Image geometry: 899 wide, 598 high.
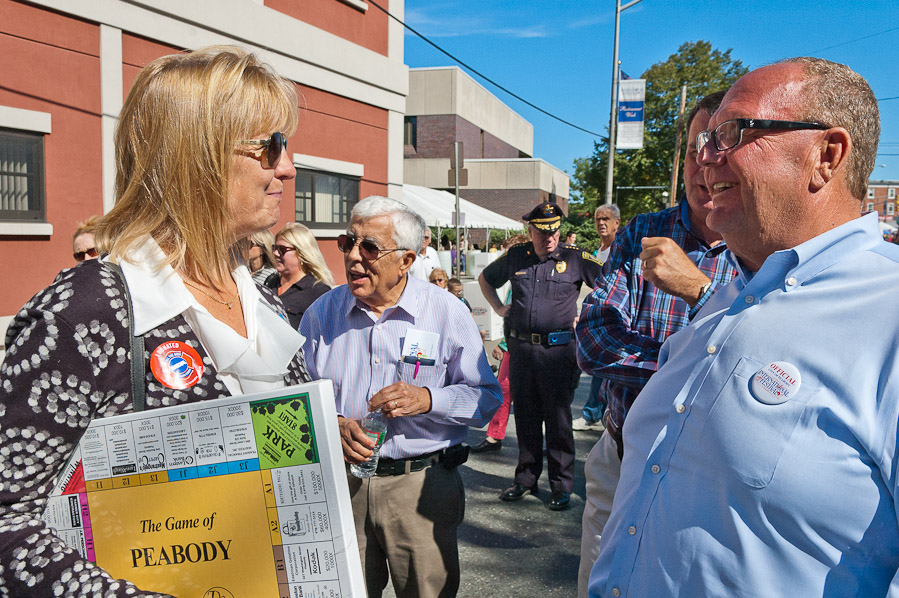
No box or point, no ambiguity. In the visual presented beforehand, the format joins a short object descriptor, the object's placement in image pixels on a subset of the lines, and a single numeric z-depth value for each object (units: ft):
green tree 124.16
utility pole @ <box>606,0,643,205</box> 59.93
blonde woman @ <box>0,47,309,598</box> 3.66
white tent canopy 69.77
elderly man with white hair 8.80
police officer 16.44
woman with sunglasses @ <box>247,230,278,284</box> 15.88
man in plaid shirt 7.70
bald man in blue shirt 3.70
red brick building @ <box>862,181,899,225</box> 339.16
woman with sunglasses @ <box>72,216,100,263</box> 16.37
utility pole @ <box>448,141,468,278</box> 39.60
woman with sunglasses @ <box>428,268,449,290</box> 26.72
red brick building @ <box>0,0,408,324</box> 22.79
